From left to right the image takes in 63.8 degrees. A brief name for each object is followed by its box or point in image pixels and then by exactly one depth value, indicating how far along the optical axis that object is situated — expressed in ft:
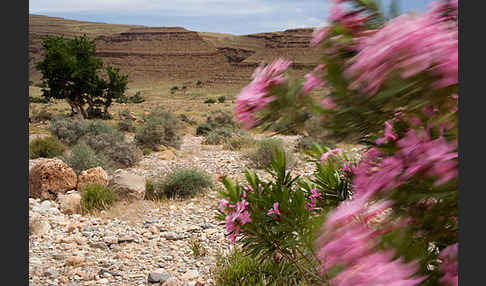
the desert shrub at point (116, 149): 30.63
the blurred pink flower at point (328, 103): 2.23
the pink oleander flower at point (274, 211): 5.20
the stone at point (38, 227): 16.75
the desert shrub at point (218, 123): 50.88
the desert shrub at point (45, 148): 32.24
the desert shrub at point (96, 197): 19.54
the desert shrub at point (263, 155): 28.76
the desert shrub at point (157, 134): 38.11
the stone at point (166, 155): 33.60
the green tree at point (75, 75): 65.05
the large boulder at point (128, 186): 20.71
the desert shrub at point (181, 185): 21.86
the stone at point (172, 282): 11.55
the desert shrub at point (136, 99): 124.98
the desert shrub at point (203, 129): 50.62
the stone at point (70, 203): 19.40
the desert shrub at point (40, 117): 59.82
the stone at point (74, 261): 14.07
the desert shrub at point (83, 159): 25.58
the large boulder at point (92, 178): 21.83
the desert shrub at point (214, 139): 41.50
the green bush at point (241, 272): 10.26
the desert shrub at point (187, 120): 63.53
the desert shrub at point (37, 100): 110.15
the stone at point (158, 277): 12.82
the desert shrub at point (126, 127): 52.85
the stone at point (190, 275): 12.66
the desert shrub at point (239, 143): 37.35
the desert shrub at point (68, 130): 37.63
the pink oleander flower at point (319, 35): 2.49
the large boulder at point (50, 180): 20.84
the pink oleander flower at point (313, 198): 6.27
